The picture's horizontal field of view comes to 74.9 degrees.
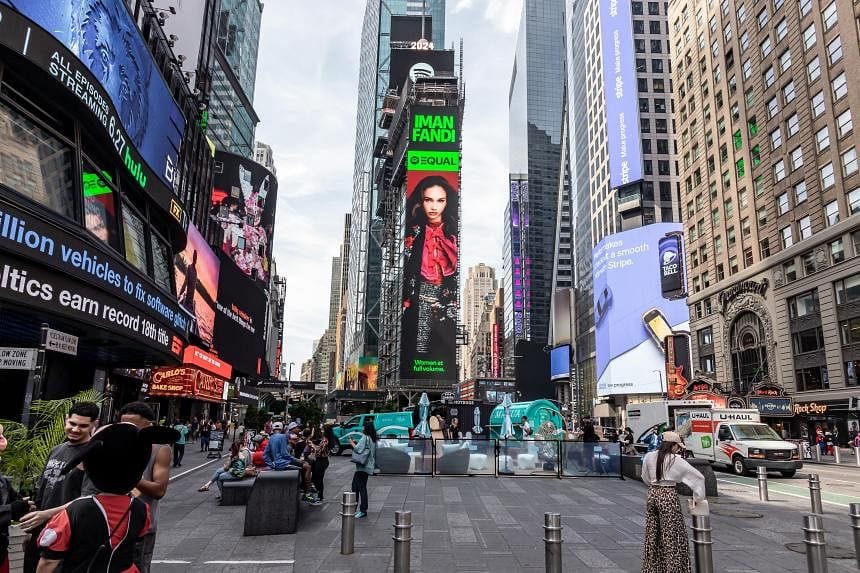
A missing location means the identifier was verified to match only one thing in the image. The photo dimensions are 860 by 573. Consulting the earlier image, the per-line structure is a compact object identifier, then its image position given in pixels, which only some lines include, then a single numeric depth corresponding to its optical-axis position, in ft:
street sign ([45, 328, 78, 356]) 27.45
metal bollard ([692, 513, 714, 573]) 20.57
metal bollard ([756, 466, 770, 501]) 47.42
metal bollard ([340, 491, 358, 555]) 26.27
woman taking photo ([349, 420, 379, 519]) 35.32
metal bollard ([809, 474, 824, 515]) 36.73
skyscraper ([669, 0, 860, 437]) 127.24
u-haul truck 66.64
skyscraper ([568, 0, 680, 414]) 285.02
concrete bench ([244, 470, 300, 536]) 30.91
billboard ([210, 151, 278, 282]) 200.13
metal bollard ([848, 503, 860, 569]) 25.09
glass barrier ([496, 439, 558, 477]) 62.75
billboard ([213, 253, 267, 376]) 162.91
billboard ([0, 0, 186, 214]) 36.12
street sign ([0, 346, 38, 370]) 25.00
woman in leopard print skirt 21.99
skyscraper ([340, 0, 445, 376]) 419.95
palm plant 18.39
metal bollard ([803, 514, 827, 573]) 21.05
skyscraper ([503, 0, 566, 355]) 542.16
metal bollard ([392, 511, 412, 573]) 20.15
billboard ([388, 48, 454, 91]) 358.43
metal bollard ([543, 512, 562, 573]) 20.13
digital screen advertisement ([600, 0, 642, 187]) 286.87
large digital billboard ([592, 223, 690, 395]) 261.65
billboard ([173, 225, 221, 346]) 115.78
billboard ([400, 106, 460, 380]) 291.79
